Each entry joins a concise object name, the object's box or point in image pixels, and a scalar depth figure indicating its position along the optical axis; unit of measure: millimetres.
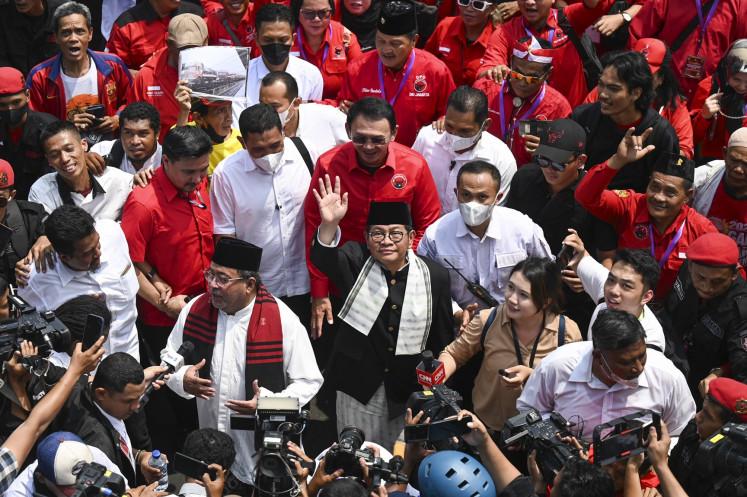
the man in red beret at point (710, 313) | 5820
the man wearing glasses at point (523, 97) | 7520
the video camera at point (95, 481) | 4359
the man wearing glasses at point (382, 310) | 5902
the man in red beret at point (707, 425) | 4715
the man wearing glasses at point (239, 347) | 5625
